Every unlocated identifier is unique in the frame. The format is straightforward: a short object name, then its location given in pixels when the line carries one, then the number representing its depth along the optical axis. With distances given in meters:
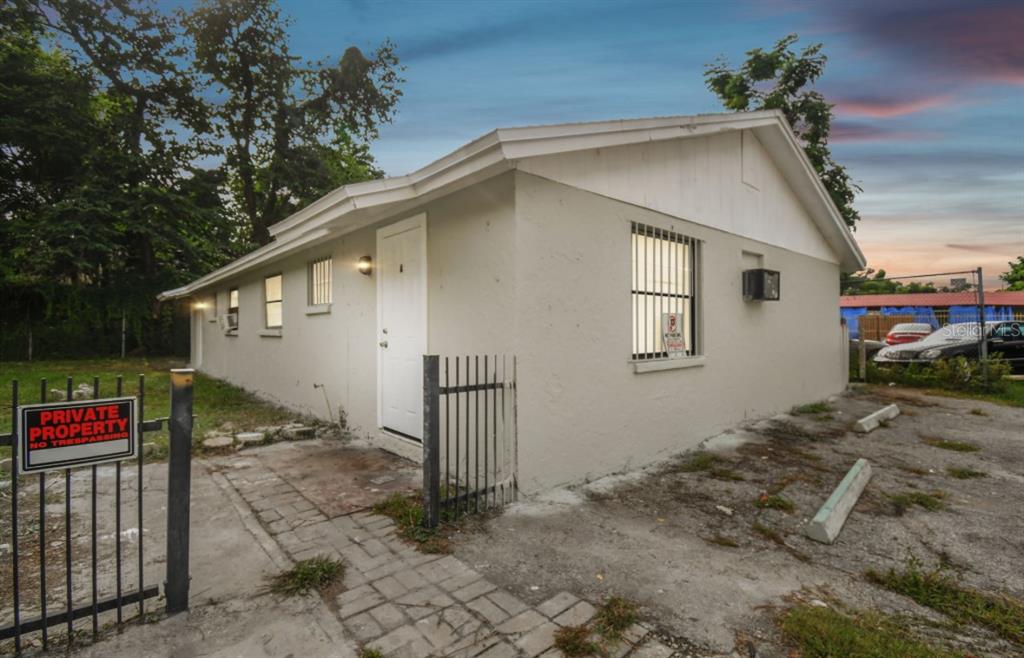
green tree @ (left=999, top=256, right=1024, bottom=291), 35.21
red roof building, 23.11
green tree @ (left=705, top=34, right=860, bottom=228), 13.69
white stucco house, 3.94
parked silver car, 10.80
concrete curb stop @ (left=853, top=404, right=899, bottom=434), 6.43
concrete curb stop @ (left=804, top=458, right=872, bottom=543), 3.20
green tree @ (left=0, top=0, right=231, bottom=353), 15.19
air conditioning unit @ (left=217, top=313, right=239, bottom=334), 11.45
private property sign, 1.92
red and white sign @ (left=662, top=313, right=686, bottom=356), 5.40
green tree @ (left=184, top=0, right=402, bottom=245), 19.53
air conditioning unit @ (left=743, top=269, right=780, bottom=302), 6.52
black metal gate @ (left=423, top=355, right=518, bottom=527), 3.25
